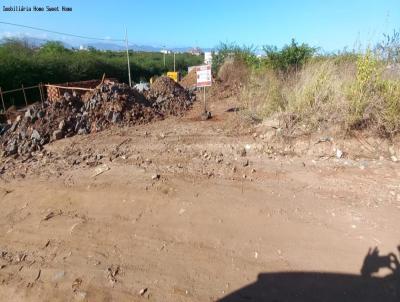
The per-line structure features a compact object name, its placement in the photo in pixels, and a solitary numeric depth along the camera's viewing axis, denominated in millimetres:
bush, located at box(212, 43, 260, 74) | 15379
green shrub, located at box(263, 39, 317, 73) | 11945
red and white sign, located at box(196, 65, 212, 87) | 6978
